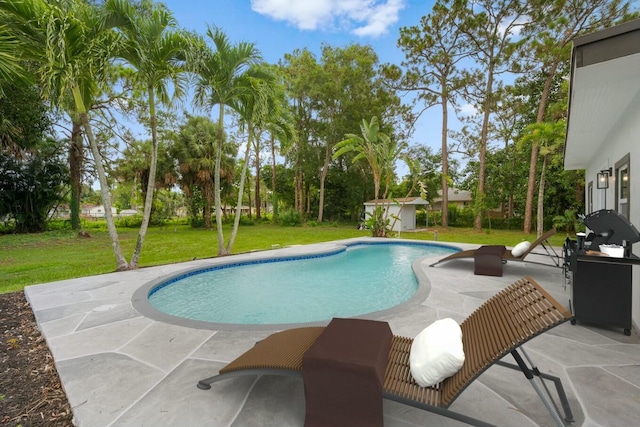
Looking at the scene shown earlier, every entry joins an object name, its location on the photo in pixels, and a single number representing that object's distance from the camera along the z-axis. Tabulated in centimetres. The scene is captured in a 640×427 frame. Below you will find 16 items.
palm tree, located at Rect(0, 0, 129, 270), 538
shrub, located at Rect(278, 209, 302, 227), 2525
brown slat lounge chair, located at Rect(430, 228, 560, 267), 660
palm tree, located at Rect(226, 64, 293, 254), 877
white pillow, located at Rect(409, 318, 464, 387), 197
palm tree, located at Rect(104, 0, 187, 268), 633
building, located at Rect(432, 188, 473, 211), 3353
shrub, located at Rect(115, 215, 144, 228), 2597
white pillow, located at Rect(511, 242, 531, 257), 675
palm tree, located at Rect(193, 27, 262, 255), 816
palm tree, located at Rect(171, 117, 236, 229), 2017
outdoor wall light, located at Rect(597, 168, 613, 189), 604
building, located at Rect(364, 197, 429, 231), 2089
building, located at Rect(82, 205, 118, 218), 6305
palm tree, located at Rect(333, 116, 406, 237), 1379
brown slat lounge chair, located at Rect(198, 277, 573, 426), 182
